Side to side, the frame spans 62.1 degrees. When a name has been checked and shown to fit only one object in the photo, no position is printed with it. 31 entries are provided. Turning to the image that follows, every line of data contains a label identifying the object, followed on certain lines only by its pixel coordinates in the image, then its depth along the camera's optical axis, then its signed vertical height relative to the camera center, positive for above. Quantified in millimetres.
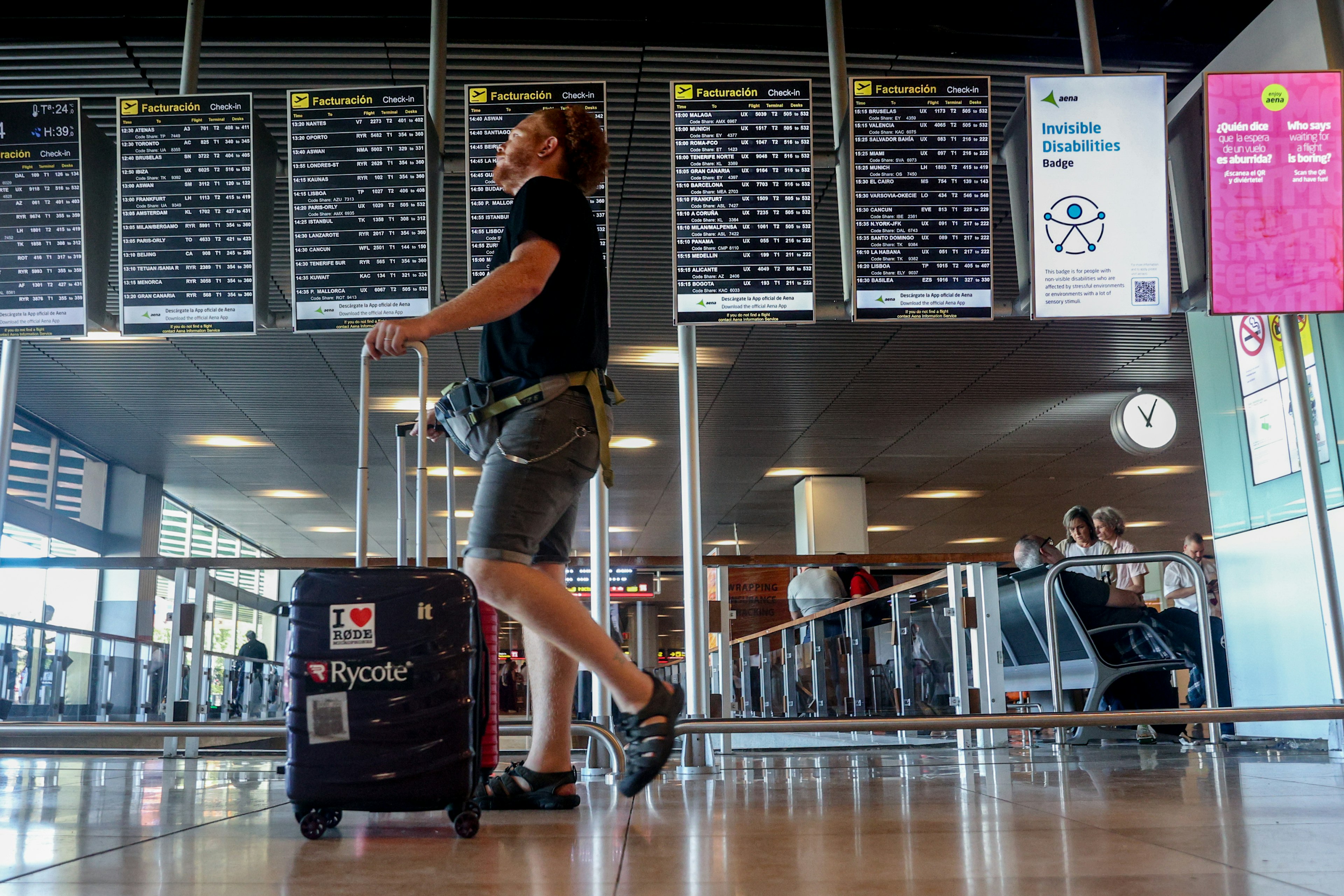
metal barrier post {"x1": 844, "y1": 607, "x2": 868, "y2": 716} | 6633 +46
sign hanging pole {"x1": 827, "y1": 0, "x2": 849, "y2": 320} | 4352 +2090
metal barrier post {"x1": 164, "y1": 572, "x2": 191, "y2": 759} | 6352 +214
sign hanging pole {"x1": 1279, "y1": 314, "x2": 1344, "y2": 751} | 3723 +531
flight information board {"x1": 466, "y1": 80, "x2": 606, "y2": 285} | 4363 +2151
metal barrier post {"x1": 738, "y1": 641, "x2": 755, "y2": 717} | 6387 -28
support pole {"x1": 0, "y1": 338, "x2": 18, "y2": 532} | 3895 +1054
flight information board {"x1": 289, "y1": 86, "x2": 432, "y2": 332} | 4379 +1872
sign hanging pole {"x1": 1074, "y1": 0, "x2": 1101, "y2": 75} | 4348 +2422
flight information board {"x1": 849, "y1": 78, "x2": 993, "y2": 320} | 4457 +1865
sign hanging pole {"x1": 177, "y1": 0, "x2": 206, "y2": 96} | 4430 +2511
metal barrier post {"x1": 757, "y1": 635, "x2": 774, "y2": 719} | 6988 -83
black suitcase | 2213 -30
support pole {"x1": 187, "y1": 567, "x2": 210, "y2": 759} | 6359 +205
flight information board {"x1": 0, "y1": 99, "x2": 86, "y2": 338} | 4418 +1883
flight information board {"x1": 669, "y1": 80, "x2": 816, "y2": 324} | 4434 +1909
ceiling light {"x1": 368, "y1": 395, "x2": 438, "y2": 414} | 11094 +2756
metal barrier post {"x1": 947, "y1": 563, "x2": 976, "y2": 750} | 5668 +102
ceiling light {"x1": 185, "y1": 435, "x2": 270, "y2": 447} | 12638 +2746
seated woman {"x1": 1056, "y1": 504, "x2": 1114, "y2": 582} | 6711 +747
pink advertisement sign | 3977 +1671
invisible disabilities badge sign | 4238 +1760
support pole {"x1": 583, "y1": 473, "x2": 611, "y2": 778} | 3961 +335
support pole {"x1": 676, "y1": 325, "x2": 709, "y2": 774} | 4012 +360
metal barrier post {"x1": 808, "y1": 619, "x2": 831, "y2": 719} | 6926 +18
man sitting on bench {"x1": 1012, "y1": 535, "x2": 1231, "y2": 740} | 5293 +137
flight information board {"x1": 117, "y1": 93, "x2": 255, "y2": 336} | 4457 +1927
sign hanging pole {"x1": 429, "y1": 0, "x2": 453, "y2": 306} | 4387 +2250
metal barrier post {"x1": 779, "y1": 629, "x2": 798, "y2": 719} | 6949 -9
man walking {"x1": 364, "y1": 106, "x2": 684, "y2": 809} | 2342 +511
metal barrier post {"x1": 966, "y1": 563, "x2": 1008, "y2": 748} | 5508 +113
